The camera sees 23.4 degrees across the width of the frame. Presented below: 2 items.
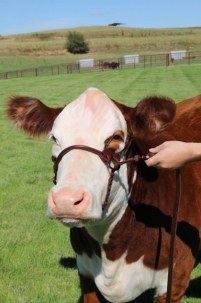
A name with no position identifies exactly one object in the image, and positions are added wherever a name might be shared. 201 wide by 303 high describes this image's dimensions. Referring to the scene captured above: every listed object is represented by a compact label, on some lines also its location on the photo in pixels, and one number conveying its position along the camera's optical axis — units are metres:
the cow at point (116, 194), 2.52
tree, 87.00
